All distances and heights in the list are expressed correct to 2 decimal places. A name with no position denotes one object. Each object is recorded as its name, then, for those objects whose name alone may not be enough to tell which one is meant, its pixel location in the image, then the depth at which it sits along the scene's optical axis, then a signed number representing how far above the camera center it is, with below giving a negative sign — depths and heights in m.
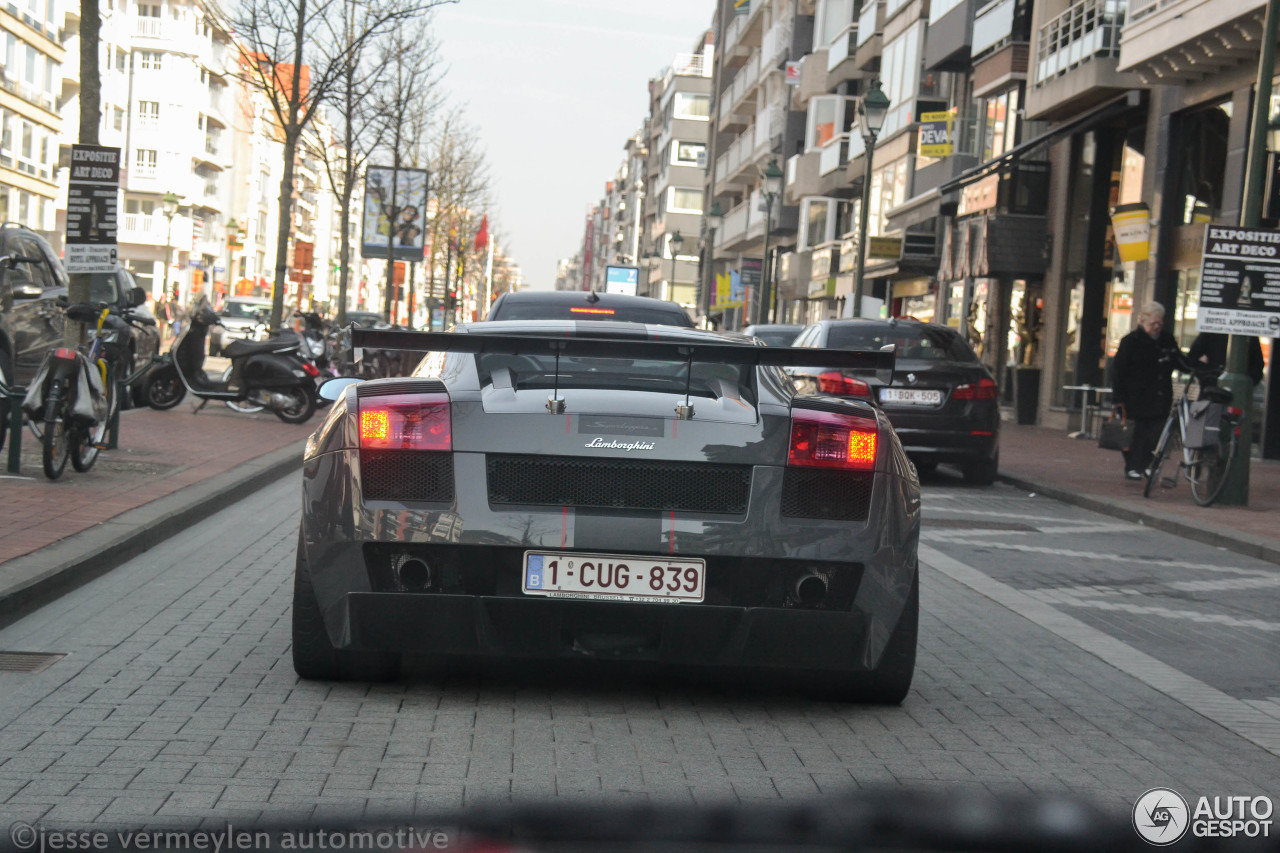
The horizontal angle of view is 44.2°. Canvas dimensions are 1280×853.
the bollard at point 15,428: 10.48 -0.95
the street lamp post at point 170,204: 58.78 +3.50
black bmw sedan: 15.33 -0.53
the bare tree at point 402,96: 37.41 +5.76
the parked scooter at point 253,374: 18.75 -0.87
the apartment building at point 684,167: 104.81 +11.11
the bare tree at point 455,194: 62.78 +5.21
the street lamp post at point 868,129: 26.38 +3.69
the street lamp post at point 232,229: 63.99 +2.99
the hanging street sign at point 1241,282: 13.57 +0.77
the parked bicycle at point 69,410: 10.27 -0.81
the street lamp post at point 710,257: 51.16 +3.44
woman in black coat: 15.63 -0.07
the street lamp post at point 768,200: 36.29 +3.31
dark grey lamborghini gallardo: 4.62 -0.58
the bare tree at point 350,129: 30.89 +4.09
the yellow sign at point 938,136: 34.12 +4.62
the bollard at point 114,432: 12.81 -1.15
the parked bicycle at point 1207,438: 13.56 -0.60
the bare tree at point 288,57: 23.95 +3.95
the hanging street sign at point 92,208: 12.43 +0.66
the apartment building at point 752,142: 57.75 +7.93
